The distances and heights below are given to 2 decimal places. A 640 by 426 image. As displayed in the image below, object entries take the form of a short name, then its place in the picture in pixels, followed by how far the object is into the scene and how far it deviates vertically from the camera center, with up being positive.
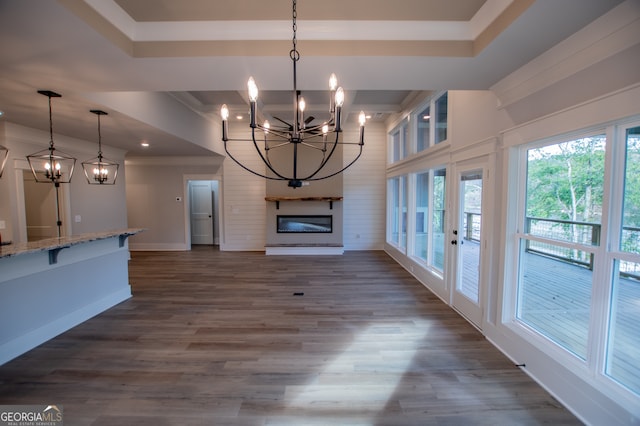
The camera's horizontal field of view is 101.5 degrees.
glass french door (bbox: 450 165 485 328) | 3.14 -0.51
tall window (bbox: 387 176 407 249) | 5.96 -0.31
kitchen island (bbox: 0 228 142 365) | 2.51 -1.01
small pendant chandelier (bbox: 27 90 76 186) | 2.86 +0.49
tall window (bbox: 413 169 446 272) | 4.36 -0.35
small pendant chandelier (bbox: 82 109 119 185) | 3.49 +0.50
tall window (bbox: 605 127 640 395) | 1.63 -0.34
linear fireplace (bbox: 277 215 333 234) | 6.98 -0.68
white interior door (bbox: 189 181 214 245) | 8.27 -0.40
